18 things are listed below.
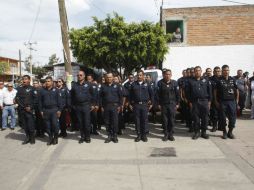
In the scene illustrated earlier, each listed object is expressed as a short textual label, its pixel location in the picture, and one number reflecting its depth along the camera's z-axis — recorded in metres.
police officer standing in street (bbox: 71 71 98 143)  10.00
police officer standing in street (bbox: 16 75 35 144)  10.27
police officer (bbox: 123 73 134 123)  10.73
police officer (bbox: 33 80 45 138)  11.29
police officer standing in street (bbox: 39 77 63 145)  9.92
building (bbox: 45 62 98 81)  19.42
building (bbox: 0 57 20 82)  76.09
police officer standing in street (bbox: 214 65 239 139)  9.88
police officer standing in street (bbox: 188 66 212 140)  9.88
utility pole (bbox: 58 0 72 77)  14.00
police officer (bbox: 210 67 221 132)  10.17
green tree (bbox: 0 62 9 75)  59.64
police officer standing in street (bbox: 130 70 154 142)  9.95
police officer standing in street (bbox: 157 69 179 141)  9.91
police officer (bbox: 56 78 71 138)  10.65
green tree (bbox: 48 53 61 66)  79.00
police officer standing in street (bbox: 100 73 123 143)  9.96
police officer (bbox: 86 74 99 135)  11.31
